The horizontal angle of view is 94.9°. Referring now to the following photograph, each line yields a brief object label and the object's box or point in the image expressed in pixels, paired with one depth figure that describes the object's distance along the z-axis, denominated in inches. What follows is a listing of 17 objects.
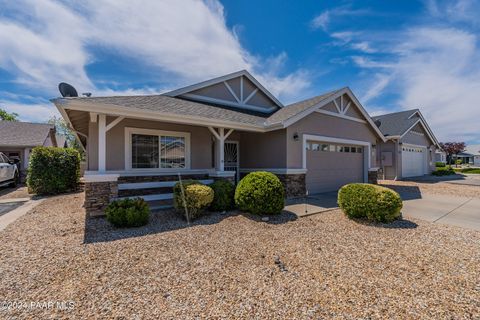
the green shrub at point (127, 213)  209.5
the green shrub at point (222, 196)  267.0
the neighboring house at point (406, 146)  657.6
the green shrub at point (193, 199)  238.1
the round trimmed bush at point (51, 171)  415.5
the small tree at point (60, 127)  1415.5
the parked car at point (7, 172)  465.7
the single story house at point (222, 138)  273.2
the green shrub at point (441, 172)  784.3
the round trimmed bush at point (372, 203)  220.4
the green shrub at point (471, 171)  934.1
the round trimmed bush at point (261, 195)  242.1
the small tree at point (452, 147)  1630.2
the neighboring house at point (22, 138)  633.6
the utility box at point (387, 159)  655.8
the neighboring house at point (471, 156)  1952.5
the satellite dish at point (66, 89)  287.2
